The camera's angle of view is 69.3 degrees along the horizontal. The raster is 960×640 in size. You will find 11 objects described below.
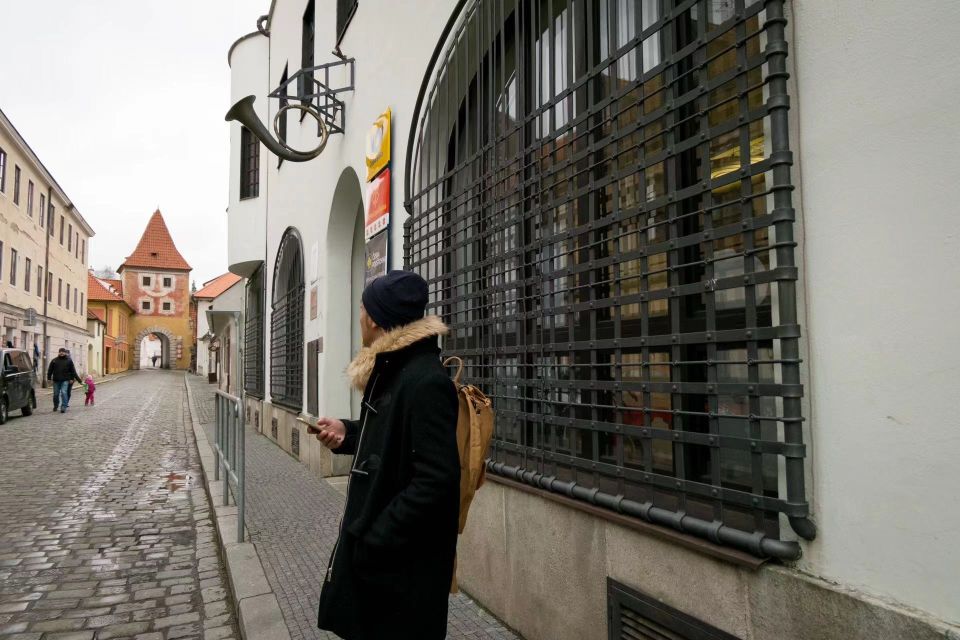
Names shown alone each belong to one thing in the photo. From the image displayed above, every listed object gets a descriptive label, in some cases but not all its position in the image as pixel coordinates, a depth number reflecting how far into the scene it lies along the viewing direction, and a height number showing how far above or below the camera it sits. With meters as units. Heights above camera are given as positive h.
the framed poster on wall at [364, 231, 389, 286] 6.78 +1.08
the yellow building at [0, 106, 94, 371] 29.31 +5.50
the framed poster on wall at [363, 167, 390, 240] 6.73 +1.58
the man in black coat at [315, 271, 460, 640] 2.14 -0.40
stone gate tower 78.88 +8.20
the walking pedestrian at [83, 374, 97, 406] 22.86 -0.83
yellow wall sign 6.76 +2.18
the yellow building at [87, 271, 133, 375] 62.31 +4.38
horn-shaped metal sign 7.69 +2.70
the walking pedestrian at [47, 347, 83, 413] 19.39 -0.31
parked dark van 16.39 -0.43
